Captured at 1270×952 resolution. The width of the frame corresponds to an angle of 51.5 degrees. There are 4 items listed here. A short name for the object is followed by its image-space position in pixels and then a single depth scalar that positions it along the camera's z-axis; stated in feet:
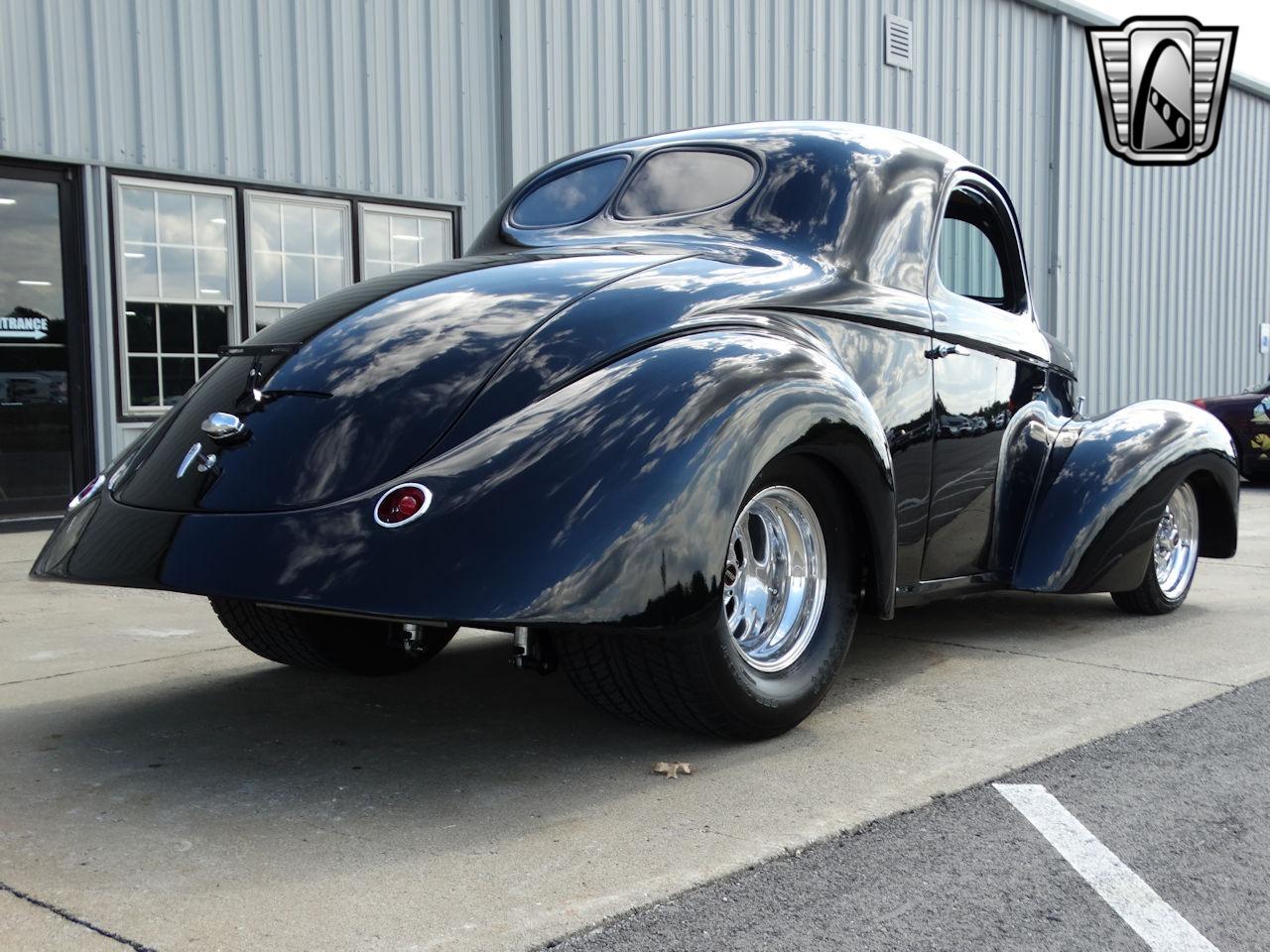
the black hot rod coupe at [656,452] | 9.55
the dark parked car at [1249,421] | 43.01
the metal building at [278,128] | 29.48
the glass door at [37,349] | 29.12
